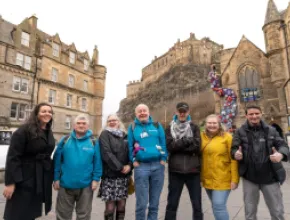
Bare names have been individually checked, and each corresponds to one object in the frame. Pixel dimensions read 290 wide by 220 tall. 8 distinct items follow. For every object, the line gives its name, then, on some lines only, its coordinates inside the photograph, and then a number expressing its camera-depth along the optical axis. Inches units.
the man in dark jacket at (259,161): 126.3
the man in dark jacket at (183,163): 139.4
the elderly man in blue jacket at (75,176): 129.0
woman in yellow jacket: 133.5
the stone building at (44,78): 887.7
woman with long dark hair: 112.8
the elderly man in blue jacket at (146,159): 140.4
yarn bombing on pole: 787.4
